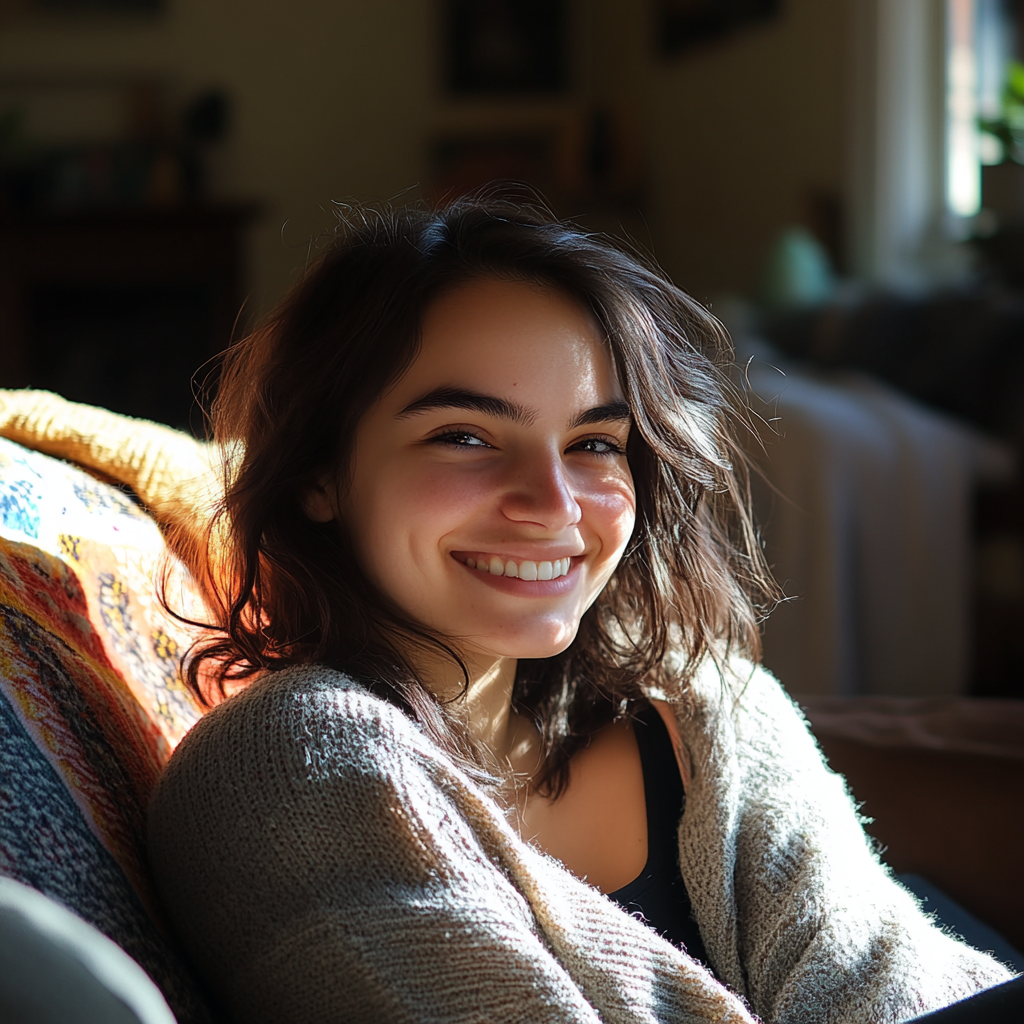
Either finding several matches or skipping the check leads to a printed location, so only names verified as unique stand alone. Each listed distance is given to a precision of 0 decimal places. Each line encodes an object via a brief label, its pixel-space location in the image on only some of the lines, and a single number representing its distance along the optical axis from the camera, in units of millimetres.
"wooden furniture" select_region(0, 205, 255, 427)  4824
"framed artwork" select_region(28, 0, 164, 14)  4820
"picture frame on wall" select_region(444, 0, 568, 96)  5164
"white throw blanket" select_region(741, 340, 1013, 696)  2289
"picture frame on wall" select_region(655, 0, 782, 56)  4129
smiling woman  585
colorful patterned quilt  578
